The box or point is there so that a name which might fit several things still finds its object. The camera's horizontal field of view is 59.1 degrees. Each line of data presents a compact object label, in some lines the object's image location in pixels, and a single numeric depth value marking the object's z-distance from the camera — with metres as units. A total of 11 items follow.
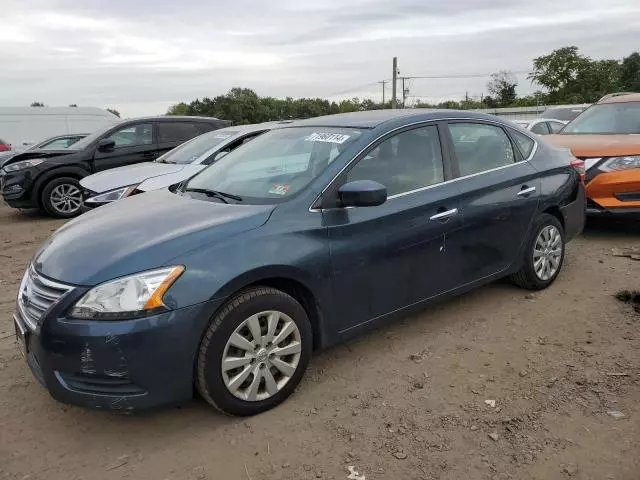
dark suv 9.74
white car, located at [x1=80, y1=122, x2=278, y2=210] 7.11
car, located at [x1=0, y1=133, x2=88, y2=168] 14.36
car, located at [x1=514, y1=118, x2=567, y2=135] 12.74
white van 22.33
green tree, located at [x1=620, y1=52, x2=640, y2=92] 51.75
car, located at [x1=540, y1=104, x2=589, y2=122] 16.11
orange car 6.31
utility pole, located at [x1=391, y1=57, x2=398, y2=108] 43.57
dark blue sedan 2.76
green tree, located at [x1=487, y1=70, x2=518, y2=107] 60.97
